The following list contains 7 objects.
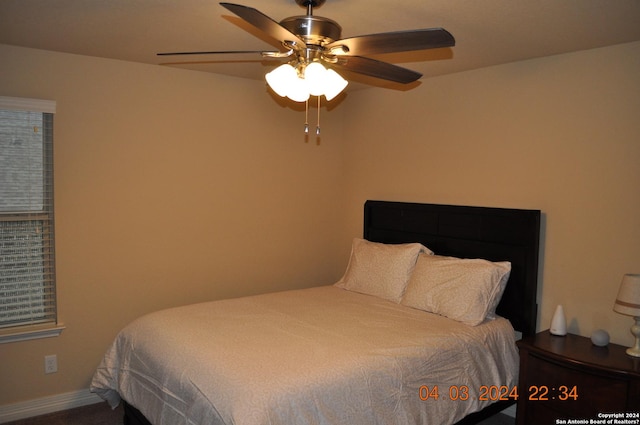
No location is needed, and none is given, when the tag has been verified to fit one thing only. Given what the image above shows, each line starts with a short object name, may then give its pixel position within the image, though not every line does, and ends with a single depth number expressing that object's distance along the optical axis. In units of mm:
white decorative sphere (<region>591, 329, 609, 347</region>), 2656
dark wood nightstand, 2375
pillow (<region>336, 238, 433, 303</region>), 3389
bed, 2066
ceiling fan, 1802
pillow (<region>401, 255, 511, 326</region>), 2912
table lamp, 2439
